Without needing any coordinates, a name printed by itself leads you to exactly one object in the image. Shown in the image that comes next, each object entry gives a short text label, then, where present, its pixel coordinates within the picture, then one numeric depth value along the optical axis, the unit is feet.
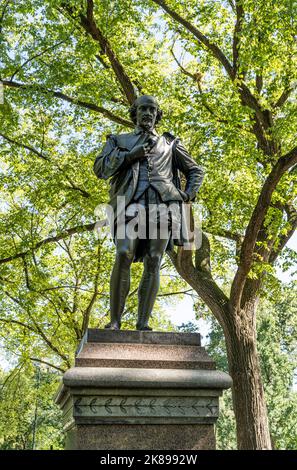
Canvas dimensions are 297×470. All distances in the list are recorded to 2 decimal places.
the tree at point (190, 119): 38.63
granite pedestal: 14.46
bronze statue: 17.37
